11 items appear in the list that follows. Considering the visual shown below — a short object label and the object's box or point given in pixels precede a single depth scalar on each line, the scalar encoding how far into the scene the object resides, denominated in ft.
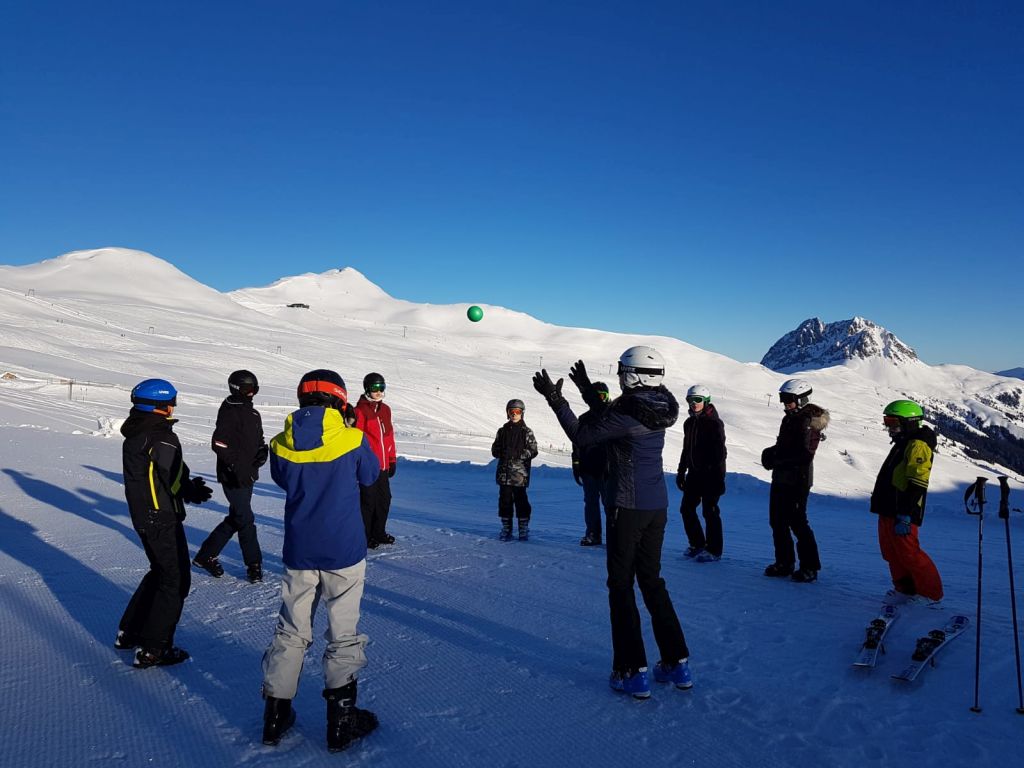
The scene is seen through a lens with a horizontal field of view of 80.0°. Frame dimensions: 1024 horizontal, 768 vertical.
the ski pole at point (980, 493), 14.62
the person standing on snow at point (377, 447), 24.23
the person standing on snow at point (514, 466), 28.19
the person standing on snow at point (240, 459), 19.57
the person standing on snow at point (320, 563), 10.98
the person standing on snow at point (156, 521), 13.94
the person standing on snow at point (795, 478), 22.17
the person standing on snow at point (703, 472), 24.68
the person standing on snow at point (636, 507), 13.12
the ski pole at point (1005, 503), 12.49
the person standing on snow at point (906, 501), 17.12
